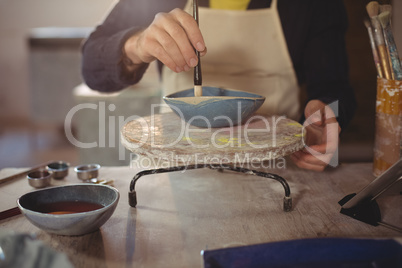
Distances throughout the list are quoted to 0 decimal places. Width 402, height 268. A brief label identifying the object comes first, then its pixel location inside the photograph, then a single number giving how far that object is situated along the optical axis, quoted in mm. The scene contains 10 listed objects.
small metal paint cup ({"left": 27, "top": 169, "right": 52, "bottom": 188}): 1212
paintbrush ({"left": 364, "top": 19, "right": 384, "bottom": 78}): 1223
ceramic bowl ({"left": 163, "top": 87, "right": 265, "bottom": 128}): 1043
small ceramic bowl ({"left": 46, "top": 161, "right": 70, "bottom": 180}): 1300
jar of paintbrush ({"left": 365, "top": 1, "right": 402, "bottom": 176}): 1174
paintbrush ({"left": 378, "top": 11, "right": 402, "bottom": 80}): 1153
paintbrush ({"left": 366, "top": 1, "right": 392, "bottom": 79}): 1178
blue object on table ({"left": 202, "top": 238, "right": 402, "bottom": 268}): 715
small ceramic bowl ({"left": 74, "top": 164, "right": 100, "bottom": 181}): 1277
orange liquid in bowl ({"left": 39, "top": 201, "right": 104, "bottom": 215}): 965
